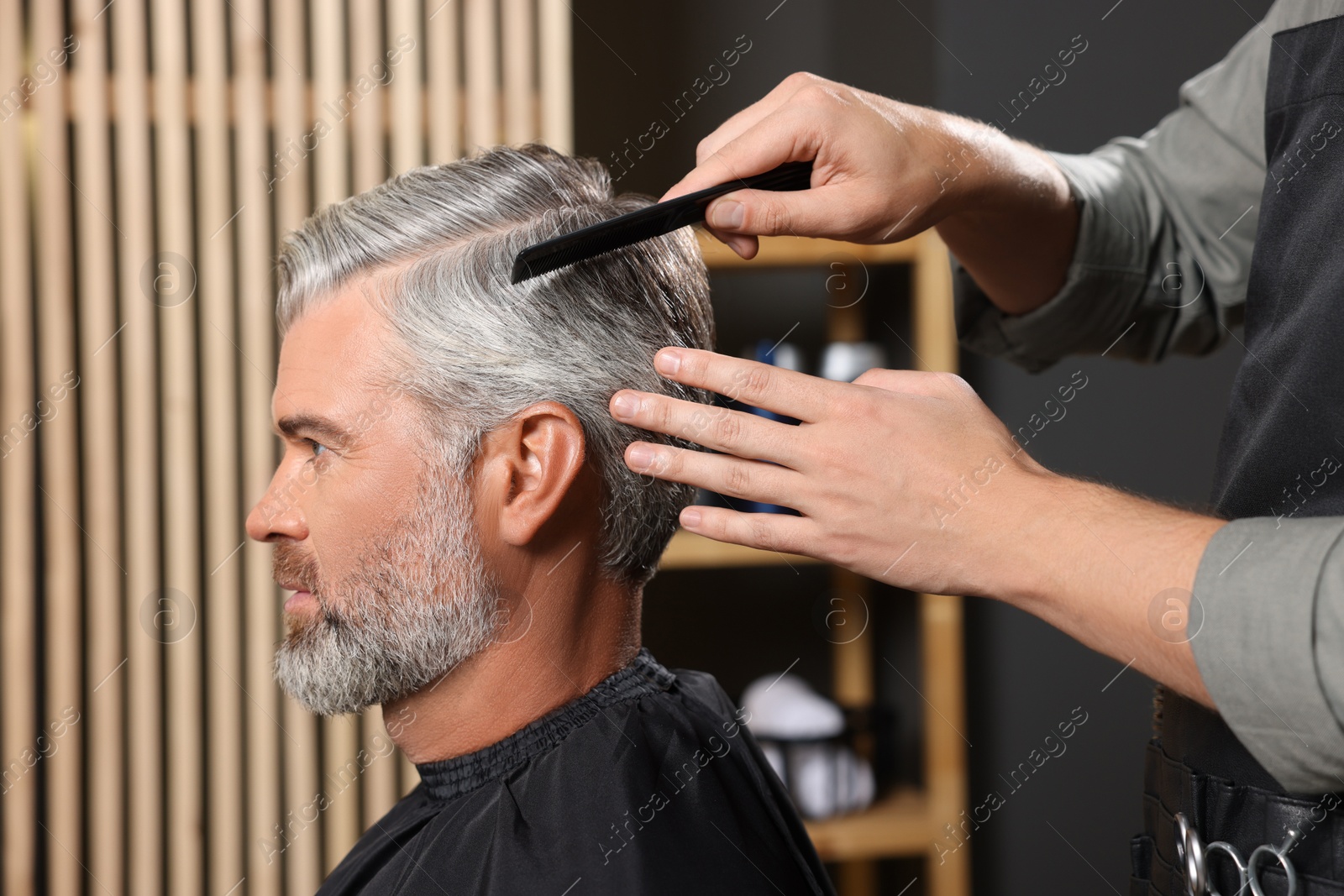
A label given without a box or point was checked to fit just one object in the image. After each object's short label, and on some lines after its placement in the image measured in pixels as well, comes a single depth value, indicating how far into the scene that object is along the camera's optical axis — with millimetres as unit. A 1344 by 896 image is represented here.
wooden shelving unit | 2043
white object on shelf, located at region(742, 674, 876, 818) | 2104
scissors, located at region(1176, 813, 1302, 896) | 839
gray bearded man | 1056
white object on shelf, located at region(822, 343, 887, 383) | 2100
